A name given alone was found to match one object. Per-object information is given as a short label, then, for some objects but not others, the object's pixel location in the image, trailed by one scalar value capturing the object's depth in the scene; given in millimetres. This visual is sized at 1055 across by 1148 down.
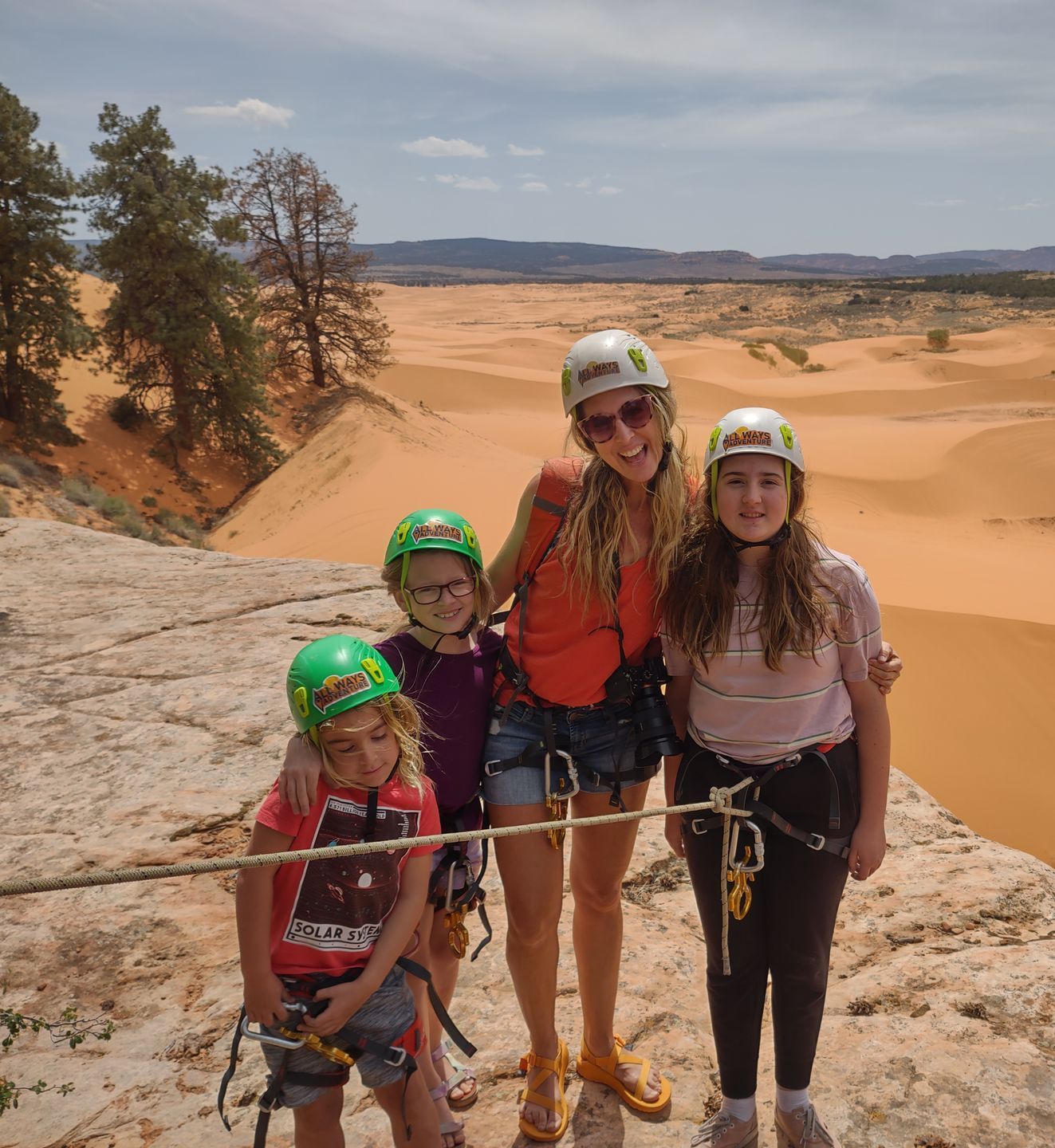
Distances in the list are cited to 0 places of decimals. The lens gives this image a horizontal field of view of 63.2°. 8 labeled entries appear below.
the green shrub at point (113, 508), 12344
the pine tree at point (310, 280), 16281
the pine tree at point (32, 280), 12500
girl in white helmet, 2115
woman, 2232
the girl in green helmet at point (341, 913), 1842
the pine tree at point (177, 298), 13594
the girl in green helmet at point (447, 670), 2229
